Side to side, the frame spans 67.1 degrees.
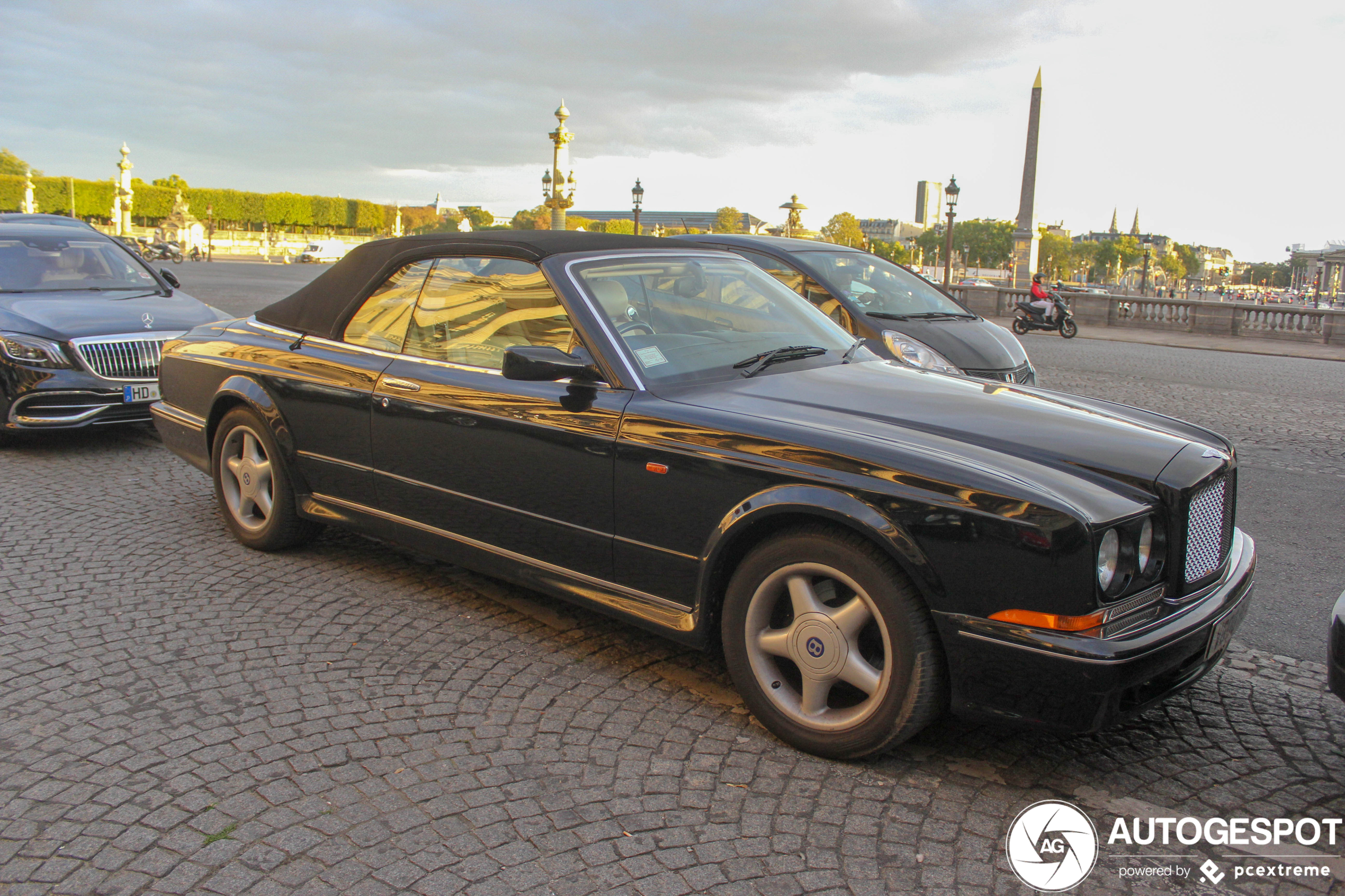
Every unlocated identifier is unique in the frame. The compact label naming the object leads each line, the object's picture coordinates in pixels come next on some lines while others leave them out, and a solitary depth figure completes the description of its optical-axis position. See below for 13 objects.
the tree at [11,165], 116.44
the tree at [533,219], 63.52
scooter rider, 23.72
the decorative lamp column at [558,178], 40.84
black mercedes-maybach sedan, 6.97
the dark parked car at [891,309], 7.56
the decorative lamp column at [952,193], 35.78
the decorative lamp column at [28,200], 78.06
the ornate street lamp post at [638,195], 38.81
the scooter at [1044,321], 23.39
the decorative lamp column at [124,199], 70.25
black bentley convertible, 2.62
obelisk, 47.19
